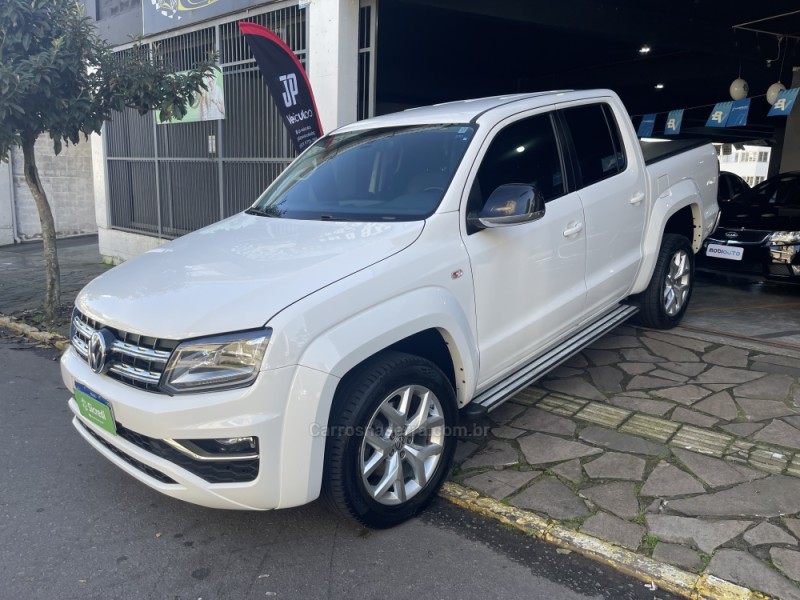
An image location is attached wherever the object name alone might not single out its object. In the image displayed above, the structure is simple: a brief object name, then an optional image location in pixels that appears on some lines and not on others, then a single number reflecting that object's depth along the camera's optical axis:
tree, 5.91
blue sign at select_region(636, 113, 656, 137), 14.17
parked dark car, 7.10
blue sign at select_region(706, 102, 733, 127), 11.30
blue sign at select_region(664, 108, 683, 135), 13.16
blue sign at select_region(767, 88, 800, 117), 10.18
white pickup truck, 2.64
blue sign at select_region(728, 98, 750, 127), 10.73
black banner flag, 6.36
